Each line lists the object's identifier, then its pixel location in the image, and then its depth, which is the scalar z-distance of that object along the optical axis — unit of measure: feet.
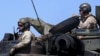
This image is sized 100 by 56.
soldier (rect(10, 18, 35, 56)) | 45.47
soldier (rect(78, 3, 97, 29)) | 51.83
